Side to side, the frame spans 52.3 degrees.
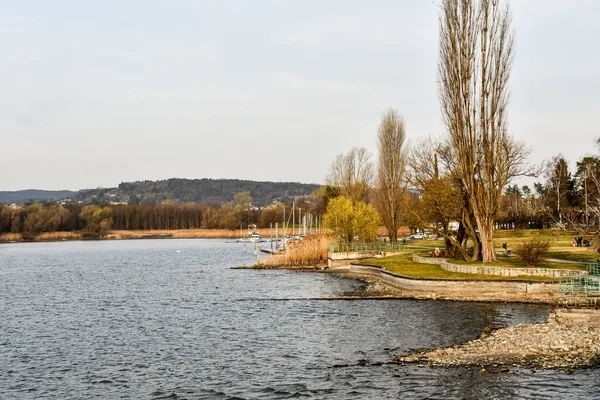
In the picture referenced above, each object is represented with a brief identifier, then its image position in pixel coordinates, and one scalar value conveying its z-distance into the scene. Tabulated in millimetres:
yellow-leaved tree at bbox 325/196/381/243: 77938
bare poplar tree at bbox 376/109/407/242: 78000
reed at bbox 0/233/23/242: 177000
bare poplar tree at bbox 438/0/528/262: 46594
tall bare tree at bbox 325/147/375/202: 100438
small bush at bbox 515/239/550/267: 43500
